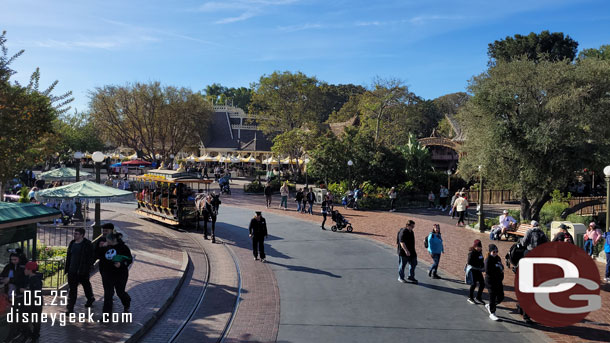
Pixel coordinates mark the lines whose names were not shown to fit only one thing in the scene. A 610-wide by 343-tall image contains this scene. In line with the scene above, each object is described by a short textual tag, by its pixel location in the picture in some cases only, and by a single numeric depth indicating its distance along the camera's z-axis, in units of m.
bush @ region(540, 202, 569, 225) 21.68
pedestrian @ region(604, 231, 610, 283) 10.56
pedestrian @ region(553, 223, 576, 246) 10.44
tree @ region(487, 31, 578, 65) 48.31
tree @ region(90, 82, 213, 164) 40.31
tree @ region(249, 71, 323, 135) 43.41
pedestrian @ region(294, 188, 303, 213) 22.97
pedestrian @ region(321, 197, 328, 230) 17.61
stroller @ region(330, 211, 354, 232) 17.22
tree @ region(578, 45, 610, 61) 41.67
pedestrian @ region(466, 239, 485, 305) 8.60
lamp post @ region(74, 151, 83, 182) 18.73
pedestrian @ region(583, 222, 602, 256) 12.11
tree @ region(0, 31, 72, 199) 10.34
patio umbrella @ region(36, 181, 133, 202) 11.42
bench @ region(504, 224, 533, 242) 15.64
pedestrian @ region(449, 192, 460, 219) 22.37
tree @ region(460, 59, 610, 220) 17.27
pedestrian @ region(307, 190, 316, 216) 21.97
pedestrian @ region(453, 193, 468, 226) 19.97
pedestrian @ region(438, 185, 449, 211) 25.33
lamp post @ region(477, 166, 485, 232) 18.10
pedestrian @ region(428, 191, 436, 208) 26.00
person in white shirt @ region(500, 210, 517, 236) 16.38
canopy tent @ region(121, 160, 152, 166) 36.94
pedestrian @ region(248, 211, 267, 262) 12.02
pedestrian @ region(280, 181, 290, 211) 23.67
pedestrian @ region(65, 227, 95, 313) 7.61
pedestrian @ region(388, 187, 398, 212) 23.89
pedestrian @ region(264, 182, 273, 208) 24.53
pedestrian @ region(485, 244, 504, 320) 8.00
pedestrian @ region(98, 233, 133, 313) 7.48
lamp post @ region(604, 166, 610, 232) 12.71
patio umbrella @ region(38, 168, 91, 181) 21.34
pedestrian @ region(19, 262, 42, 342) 6.27
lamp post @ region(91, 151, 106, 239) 11.39
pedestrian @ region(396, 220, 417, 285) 9.98
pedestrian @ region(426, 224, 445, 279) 10.63
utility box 13.97
